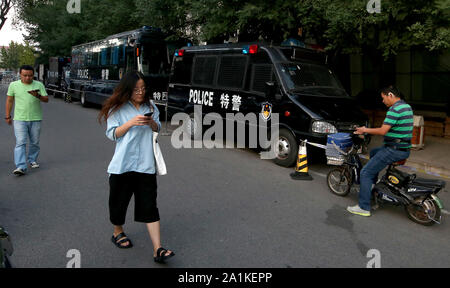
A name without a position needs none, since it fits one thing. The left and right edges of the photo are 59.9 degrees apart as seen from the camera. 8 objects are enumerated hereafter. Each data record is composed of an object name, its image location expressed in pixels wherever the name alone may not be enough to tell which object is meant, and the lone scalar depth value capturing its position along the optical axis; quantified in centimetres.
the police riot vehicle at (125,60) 1403
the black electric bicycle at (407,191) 452
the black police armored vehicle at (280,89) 691
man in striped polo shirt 451
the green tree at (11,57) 10575
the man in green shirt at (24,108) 624
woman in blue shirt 332
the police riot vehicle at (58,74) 2471
